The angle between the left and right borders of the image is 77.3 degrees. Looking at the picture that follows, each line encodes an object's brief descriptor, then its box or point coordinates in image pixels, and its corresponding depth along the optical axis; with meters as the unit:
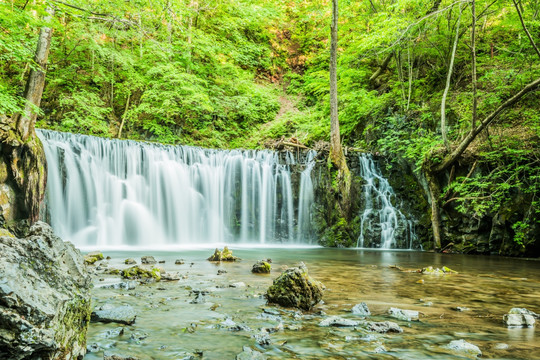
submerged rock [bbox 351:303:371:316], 3.56
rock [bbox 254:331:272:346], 2.68
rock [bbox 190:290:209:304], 3.89
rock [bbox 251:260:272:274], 6.11
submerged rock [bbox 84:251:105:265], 6.56
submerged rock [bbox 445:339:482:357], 2.57
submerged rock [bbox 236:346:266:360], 2.36
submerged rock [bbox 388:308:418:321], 3.42
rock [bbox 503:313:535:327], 3.27
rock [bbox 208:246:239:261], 7.71
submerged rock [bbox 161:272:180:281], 5.15
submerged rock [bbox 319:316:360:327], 3.17
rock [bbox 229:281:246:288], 4.75
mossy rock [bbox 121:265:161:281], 5.10
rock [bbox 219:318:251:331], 3.00
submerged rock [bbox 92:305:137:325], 3.05
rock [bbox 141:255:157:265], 6.92
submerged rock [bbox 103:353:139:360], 2.21
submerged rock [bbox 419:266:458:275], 6.50
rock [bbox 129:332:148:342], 2.71
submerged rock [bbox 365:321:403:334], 3.04
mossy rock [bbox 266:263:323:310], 3.73
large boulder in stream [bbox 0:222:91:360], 1.57
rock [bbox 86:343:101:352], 2.38
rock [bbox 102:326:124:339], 2.71
